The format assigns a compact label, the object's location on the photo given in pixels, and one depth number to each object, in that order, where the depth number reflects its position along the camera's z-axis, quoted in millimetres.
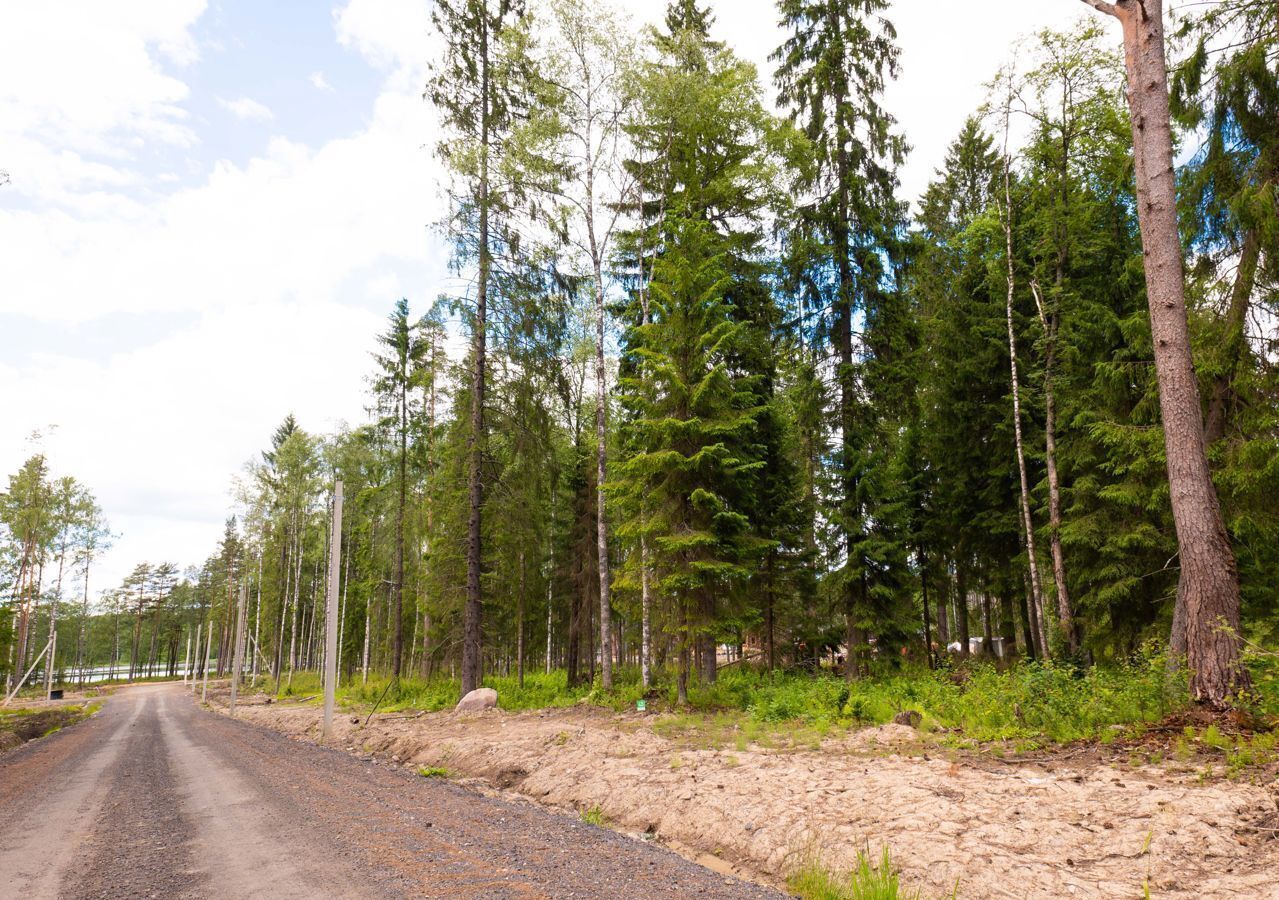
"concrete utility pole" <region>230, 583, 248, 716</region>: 29281
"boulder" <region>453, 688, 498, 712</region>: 15797
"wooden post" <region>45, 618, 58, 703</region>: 38184
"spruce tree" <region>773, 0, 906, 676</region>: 17203
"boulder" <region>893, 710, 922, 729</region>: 9906
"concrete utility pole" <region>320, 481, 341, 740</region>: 14477
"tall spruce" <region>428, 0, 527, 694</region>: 17297
